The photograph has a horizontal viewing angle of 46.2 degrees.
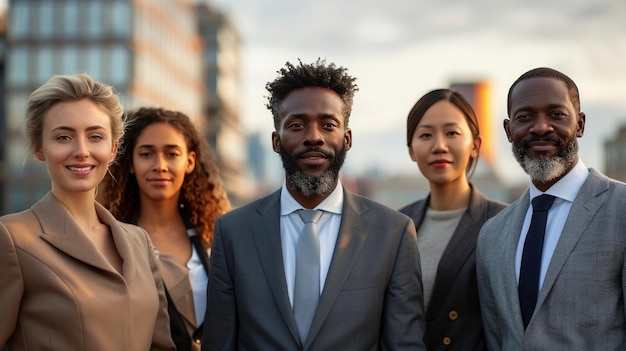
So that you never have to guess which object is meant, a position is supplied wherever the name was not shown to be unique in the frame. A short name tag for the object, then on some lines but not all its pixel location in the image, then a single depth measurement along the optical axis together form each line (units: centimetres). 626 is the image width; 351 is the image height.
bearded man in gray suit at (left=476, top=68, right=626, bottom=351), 349
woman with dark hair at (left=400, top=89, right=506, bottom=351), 450
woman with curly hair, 496
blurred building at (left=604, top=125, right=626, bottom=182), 6384
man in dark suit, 365
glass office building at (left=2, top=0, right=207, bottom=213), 4809
